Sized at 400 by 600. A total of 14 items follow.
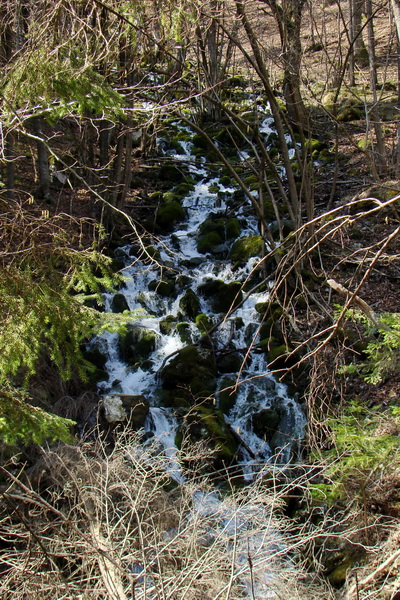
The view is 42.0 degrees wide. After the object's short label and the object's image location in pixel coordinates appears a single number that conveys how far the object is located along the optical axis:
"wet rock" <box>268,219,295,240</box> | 11.52
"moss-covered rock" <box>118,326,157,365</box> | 10.11
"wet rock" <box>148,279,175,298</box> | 11.59
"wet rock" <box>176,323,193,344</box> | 10.23
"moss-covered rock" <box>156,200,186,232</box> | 13.98
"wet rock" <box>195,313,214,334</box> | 10.33
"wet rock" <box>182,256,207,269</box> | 12.41
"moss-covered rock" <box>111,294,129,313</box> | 11.11
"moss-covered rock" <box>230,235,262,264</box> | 12.15
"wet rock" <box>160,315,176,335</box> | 10.52
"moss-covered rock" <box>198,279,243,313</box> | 11.03
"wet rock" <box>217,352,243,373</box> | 9.50
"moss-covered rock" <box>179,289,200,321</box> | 10.88
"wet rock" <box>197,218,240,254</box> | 12.87
